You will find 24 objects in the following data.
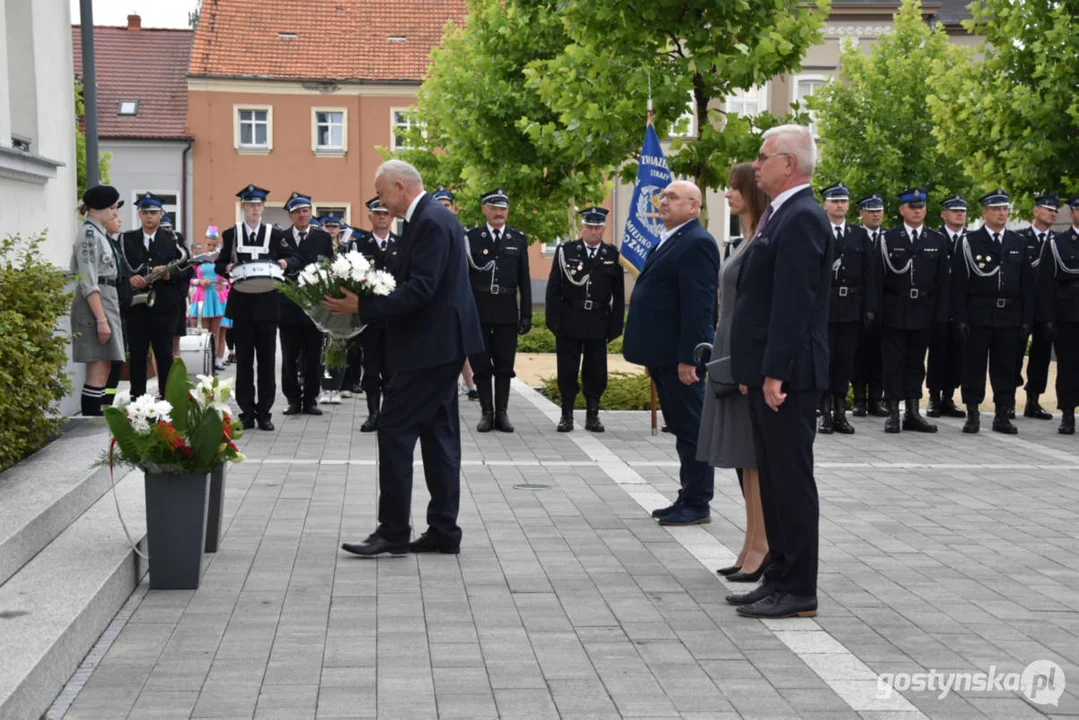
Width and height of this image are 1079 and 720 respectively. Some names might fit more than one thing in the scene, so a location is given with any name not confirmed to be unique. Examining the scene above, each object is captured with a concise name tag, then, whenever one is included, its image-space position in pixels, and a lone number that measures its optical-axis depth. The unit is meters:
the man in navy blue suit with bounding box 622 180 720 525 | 8.38
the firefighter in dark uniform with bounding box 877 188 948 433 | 13.74
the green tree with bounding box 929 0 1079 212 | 20.66
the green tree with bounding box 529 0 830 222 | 15.19
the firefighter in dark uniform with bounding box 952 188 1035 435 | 13.98
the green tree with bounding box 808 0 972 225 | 40.38
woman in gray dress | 6.99
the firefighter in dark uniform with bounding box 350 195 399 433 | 13.54
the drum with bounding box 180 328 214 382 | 15.34
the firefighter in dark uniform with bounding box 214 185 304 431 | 13.34
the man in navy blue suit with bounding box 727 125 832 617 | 6.05
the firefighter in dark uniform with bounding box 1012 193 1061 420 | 14.95
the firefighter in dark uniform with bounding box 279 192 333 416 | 14.18
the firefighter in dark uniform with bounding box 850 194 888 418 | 14.05
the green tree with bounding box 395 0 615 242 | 27.53
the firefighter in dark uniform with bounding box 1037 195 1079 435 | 13.99
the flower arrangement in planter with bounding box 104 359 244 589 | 6.45
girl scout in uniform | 11.05
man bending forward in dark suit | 7.30
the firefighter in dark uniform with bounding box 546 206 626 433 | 13.73
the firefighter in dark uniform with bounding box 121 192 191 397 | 12.90
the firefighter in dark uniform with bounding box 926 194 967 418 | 14.57
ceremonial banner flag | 14.12
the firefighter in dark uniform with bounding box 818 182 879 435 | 13.58
